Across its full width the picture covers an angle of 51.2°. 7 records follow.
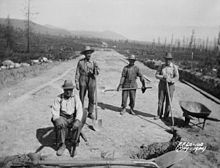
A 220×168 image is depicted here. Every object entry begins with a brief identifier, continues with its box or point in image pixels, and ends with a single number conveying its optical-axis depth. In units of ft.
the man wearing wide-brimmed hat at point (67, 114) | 15.57
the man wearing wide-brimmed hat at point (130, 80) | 24.84
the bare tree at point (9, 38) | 121.70
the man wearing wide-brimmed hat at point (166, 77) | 23.11
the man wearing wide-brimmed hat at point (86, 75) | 22.03
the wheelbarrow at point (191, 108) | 21.40
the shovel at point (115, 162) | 13.35
